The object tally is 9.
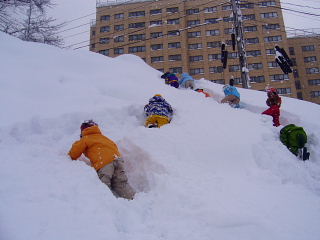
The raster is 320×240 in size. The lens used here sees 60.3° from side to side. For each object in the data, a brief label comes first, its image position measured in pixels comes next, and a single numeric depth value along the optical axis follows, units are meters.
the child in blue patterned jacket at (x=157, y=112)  5.98
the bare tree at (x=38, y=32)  17.17
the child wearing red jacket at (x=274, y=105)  7.16
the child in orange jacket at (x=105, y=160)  3.91
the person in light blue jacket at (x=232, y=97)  8.34
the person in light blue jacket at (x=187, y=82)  10.34
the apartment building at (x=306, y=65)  49.78
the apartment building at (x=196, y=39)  45.22
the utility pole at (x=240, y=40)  12.20
